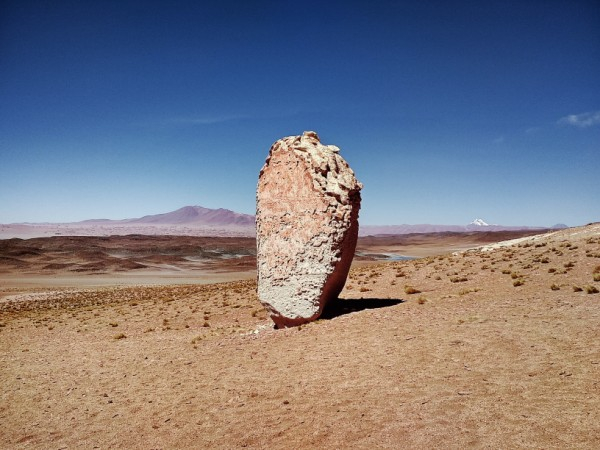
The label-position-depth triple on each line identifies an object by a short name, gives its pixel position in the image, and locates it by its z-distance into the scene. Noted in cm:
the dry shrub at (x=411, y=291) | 1467
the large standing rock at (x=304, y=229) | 1072
